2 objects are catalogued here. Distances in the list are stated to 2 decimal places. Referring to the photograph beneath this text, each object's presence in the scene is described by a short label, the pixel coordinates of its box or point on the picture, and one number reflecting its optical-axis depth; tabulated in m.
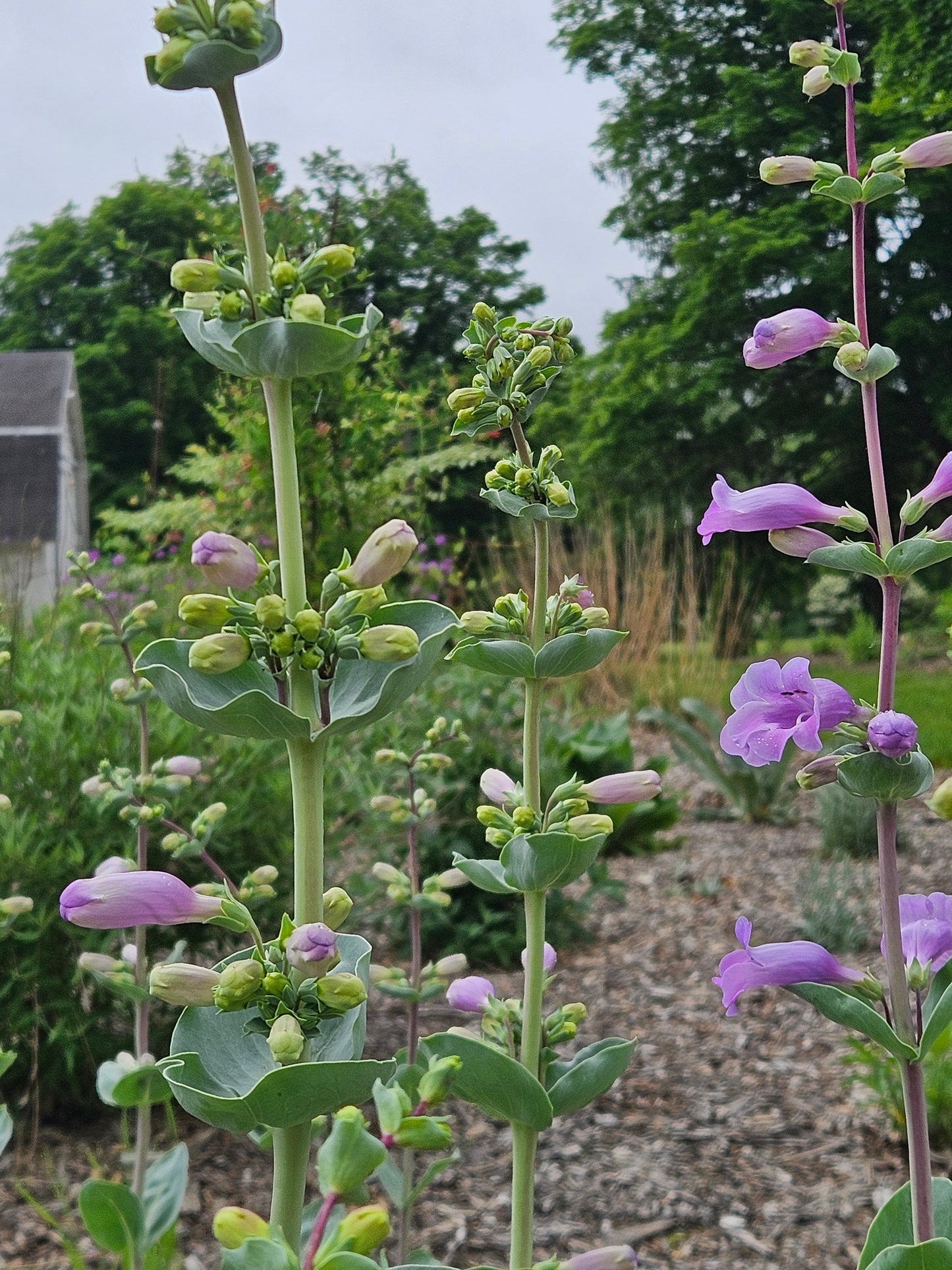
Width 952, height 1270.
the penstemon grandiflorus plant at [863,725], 0.48
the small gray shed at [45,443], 15.28
